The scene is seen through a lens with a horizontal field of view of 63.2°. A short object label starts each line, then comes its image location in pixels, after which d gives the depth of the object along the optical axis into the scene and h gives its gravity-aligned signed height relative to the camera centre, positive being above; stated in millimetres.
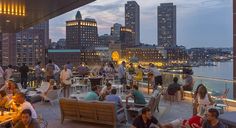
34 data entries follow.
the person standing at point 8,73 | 9661 -430
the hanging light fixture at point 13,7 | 6131 +1968
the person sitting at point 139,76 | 10256 -639
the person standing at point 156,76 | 8966 -561
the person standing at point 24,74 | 10093 -504
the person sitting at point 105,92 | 6103 -892
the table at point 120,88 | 8879 -1151
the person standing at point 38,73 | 10924 -490
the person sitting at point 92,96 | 5592 -926
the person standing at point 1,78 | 8724 -617
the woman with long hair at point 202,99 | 5285 -995
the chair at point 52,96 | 7433 -1225
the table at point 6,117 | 3931 -1127
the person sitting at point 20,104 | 4010 -865
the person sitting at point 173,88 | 7559 -953
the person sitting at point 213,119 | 3361 -971
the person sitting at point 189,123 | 3779 -1166
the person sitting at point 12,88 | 5315 -679
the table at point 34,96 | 7707 -1299
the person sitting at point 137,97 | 5765 -993
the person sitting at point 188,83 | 8533 -864
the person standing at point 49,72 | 9235 -366
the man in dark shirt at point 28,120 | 3199 -933
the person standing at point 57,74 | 10054 -512
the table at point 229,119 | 4059 -1200
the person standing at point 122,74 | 9373 -484
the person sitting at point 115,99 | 5290 -966
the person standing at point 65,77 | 8208 -544
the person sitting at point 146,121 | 3699 -1107
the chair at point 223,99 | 6971 -1294
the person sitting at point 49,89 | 7481 -961
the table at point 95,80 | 9939 -819
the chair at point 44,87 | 7769 -931
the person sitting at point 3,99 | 4837 -902
